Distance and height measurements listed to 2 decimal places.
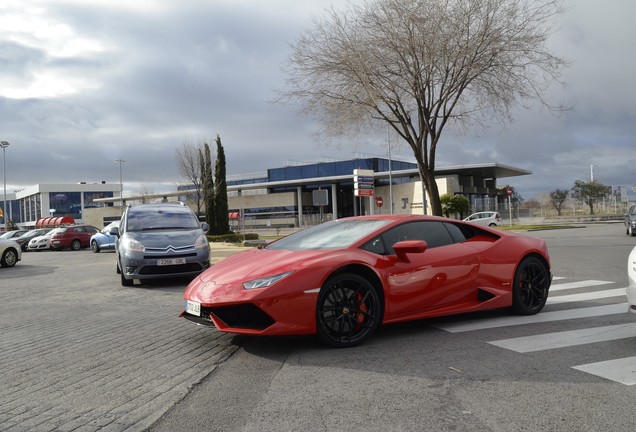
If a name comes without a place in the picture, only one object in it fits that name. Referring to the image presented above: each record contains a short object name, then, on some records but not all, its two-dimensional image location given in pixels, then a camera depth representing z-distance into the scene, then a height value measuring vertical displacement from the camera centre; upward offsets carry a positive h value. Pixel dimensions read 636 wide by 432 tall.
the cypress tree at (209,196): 33.78 +1.40
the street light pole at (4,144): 51.08 +7.98
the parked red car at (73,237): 30.05 -0.88
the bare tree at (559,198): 67.81 +0.92
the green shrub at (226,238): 29.66 -1.25
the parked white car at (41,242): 30.84 -1.13
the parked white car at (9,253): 17.05 -0.95
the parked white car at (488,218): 42.66 -0.89
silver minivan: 9.98 -0.58
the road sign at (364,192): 24.11 +0.94
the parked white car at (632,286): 4.90 -0.80
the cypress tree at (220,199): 33.50 +1.18
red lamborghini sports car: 4.71 -0.68
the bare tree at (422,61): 17.59 +5.34
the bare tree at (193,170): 46.94 +4.43
